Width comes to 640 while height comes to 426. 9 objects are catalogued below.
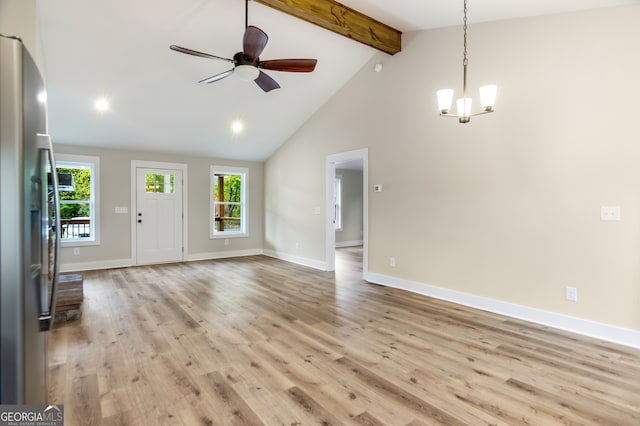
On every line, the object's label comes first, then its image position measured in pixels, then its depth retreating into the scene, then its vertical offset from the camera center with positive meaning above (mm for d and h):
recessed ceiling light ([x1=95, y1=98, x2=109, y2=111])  4777 +1639
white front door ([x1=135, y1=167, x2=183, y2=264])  6422 -57
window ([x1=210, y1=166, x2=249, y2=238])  7605 +241
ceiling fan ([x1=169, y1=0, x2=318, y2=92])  2855 +1518
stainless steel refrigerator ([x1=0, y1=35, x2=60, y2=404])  1027 -27
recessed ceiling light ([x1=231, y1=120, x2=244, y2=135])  6027 +1640
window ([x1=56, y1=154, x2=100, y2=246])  5785 +177
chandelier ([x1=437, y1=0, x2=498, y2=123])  2615 +949
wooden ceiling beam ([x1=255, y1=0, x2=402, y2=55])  3469 +2255
